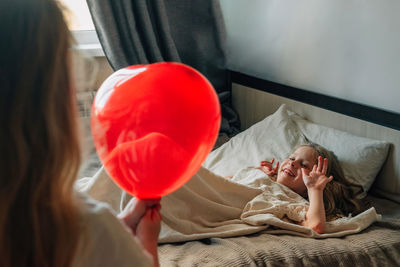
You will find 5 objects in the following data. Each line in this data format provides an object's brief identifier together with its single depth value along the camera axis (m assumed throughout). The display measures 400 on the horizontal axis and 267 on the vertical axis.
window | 3.07
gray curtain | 2.69
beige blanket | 1.64
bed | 1.54
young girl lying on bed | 1.69
